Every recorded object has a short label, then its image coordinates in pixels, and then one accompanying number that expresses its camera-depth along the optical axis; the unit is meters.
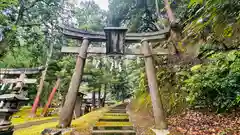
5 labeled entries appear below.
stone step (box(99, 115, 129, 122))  6.95
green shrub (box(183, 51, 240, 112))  4.30
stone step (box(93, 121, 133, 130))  5.28
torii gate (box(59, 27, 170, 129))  4.90
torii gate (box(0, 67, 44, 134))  4.17
